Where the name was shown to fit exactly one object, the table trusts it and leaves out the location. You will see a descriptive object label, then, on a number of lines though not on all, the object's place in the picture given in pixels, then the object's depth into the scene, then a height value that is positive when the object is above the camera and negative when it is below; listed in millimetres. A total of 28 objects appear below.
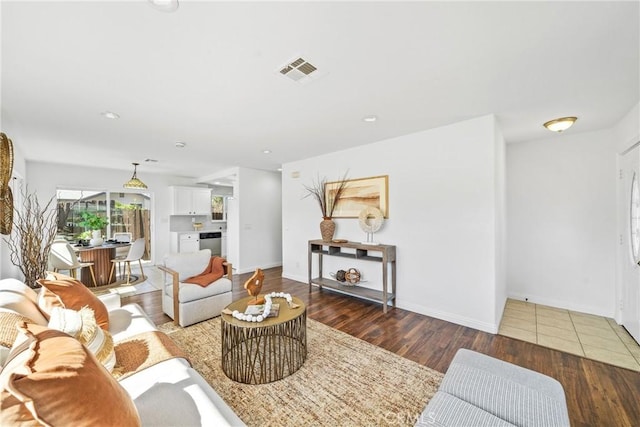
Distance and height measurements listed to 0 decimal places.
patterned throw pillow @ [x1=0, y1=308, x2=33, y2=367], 1159 -559
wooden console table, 3471 -674
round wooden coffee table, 2025 -1155
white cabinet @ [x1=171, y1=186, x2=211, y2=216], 6828 +423
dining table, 4672 -792
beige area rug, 1693 -1336
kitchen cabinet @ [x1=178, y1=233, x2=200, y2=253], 6723 -711
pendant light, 5176 +658
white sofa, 1132 -897
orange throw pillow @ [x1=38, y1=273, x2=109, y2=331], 1778 -594
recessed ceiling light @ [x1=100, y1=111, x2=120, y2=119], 2695 +1104
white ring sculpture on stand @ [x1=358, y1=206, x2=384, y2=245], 3758 -100
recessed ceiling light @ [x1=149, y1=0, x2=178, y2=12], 1292 +1094
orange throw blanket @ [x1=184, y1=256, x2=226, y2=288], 3193 -795
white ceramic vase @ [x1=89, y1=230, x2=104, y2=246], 4879 -444
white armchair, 2994 -942
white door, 2678 -286
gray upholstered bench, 1146 -929
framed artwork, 3814 +302
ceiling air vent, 1874 +1118
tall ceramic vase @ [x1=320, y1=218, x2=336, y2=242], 4207 -239
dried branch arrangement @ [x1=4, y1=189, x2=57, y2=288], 2902 -435
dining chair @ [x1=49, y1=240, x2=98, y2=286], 4191 -669
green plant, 5337 -102
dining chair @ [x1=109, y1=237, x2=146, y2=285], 4938 -761
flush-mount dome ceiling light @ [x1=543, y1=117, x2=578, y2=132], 2879 +1036
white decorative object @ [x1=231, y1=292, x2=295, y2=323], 1997 -808
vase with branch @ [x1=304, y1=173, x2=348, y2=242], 4223 +313
